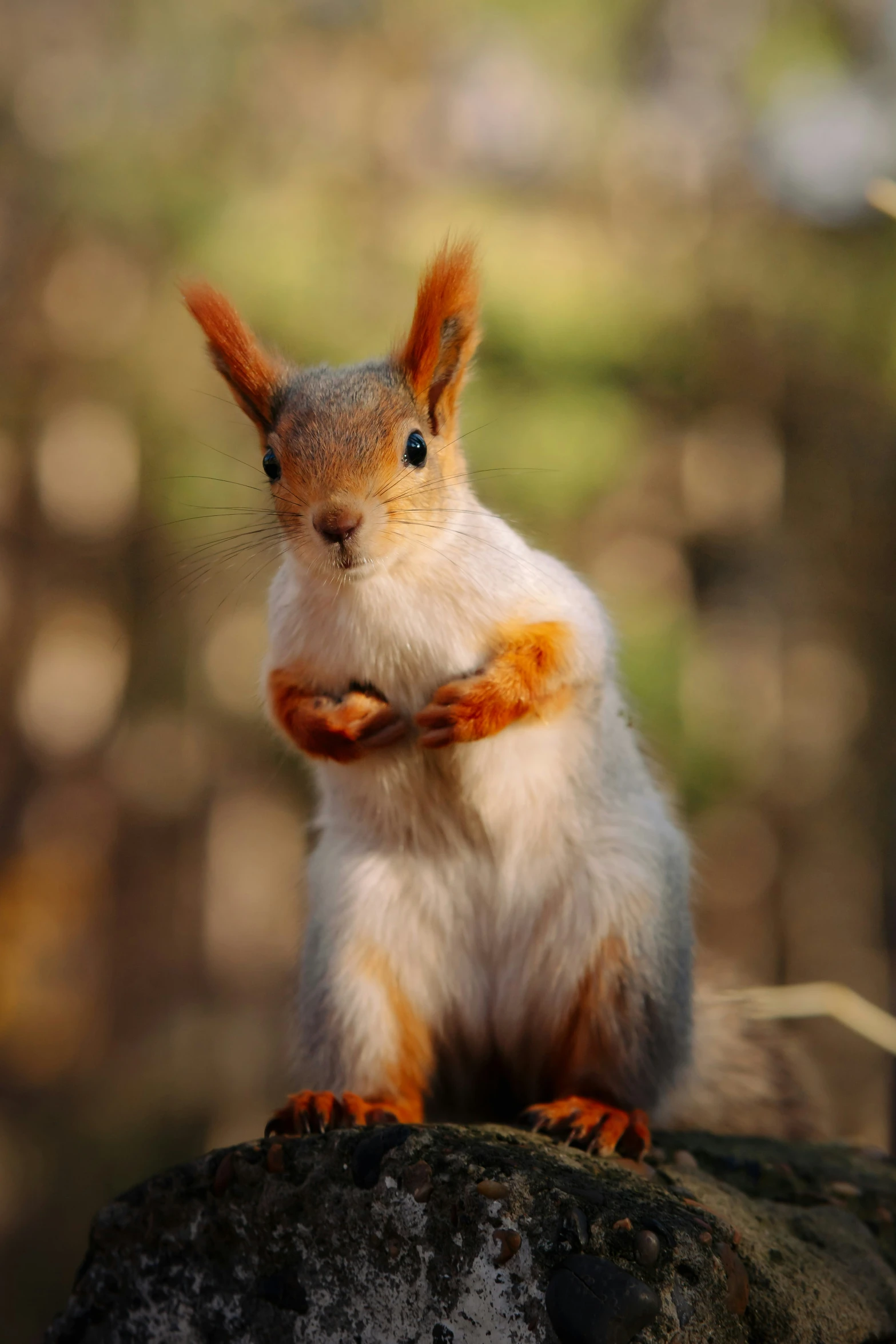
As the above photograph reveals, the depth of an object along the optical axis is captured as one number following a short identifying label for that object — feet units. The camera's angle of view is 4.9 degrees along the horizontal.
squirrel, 7.27
